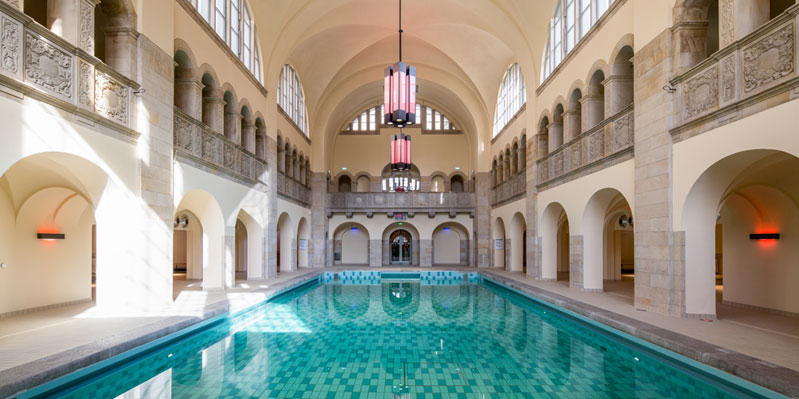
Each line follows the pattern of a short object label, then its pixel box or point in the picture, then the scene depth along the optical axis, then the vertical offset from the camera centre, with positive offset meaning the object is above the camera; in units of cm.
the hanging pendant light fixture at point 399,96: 1316 +329
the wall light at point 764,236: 999 -57
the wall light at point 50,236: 1040 -55
